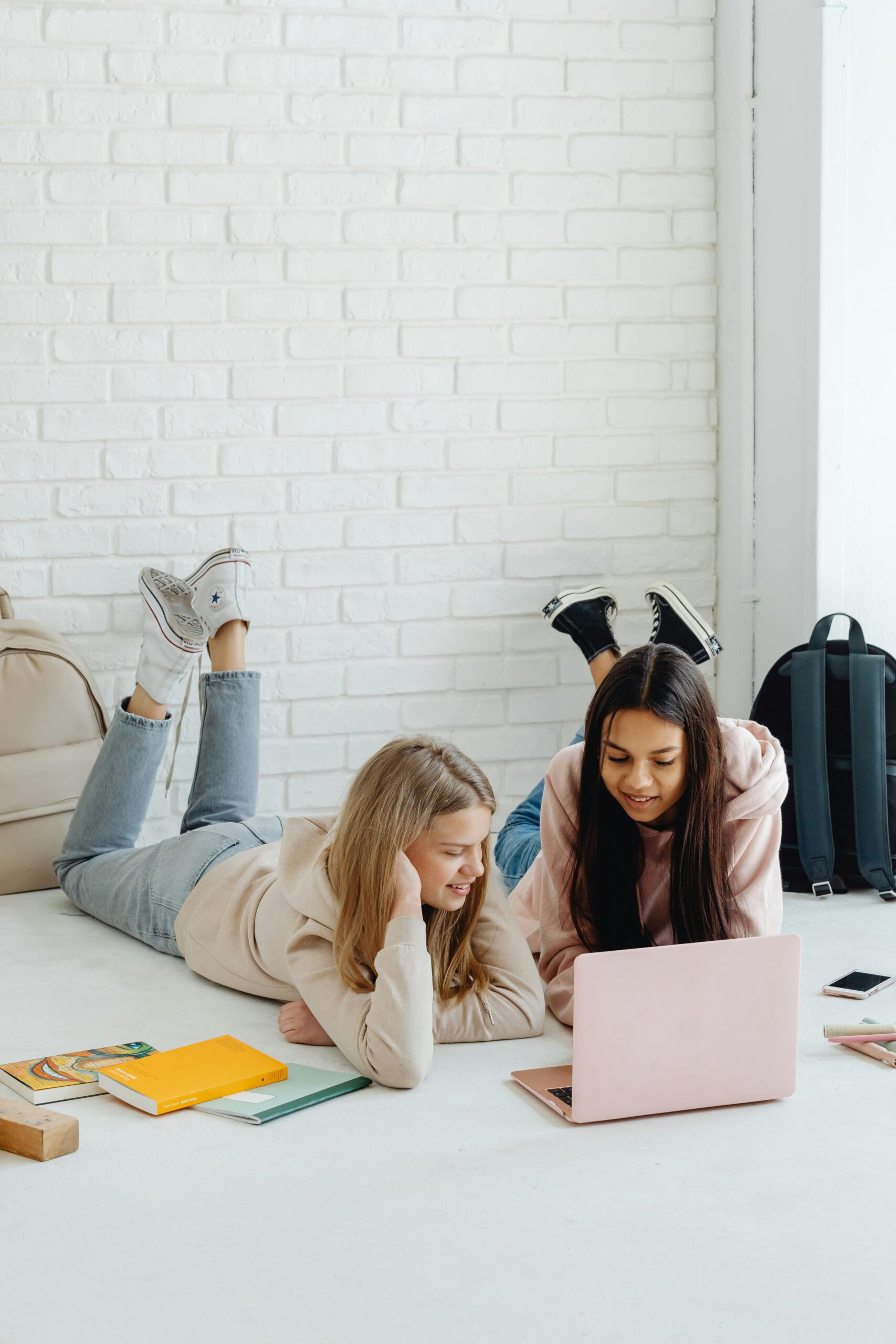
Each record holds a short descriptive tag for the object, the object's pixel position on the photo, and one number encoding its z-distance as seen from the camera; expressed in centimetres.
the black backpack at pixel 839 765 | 266
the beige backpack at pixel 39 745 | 266
